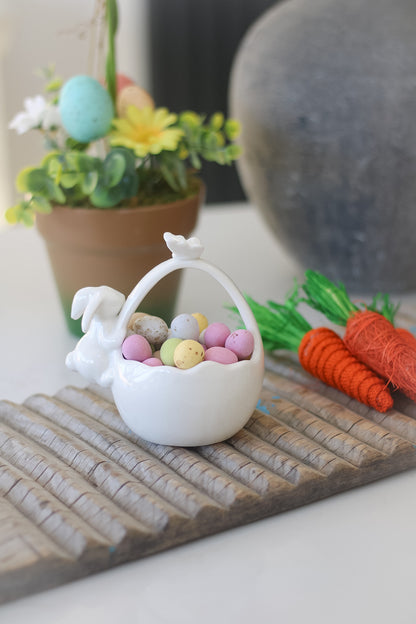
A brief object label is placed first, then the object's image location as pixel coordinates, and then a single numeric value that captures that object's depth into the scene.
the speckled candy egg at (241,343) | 0.58
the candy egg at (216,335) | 0.59
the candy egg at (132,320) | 0.59
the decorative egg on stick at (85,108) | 0.76
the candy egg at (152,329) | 0.58
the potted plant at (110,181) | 0.76
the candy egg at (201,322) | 0.61
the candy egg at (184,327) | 0.58
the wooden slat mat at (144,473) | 0.47
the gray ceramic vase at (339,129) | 0.84
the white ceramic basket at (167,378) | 0.55
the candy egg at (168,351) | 0.56
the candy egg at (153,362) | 0.56
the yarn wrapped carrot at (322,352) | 0.65
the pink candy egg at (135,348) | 0.56
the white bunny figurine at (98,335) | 0.57
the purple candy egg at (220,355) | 0.56
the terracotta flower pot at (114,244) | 0.79
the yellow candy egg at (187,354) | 0.55
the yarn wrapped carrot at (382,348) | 0.65
